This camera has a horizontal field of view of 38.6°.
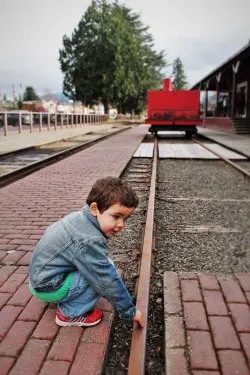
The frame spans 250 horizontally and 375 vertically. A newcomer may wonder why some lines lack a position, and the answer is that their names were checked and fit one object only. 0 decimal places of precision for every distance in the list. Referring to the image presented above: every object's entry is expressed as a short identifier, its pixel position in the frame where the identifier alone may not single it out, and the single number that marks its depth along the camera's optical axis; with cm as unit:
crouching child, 198
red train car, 1705
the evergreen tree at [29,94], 11942
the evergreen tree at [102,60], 4753
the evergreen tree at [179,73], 11975
